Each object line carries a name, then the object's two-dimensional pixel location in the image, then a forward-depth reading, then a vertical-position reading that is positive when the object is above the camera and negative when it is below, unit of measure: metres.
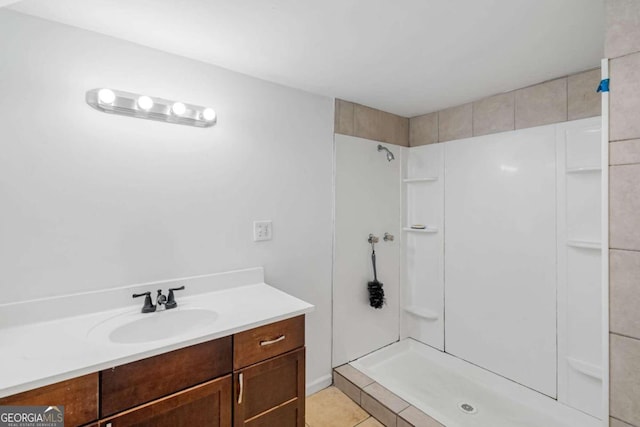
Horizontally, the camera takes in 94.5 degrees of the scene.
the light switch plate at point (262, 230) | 1.83 -0.11
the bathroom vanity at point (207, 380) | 0.94 -0.62
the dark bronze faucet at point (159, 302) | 1.39 -0.43
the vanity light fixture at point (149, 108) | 1.33 +0.51
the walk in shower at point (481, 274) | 1.79 -0.45
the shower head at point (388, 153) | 2.50 +0.52
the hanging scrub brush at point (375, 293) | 2.39 -0.65
